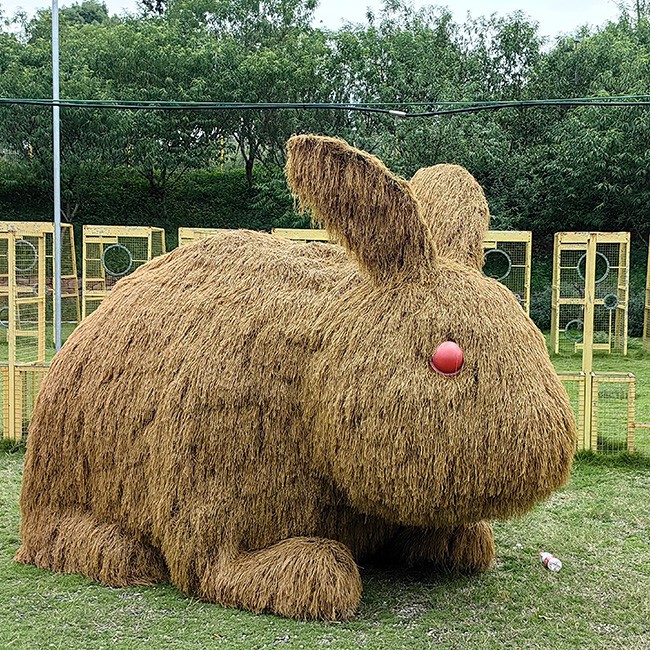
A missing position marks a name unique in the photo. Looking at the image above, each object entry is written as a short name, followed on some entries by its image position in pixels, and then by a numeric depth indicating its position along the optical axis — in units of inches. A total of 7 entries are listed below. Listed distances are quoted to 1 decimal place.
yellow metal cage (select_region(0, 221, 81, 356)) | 281.7
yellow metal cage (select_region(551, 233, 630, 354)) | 488.4
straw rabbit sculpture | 132.3
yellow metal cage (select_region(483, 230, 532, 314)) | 637.9
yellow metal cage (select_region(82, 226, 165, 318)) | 467.2
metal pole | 392.2
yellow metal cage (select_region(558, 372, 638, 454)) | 264.2
